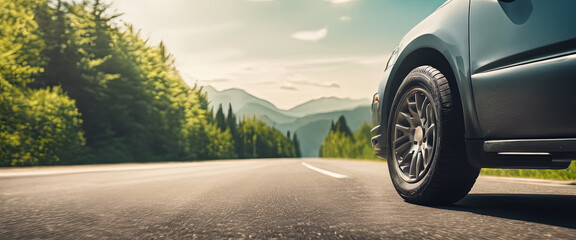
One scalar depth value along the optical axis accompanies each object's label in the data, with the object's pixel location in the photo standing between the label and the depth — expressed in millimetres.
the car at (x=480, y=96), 2561
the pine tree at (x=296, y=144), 183900
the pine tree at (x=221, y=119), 96500
